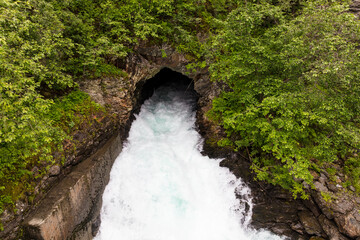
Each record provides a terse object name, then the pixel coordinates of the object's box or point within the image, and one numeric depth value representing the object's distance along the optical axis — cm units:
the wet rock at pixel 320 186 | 857
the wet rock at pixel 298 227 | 896
